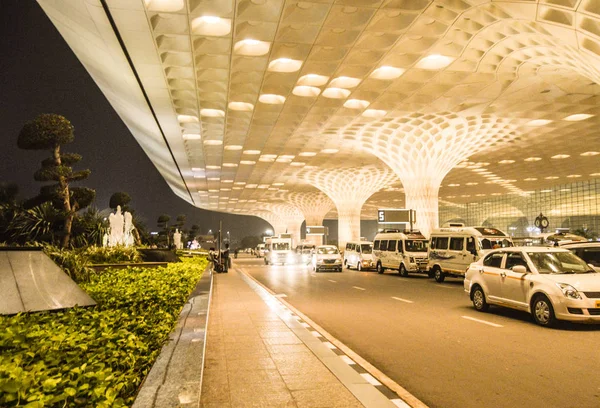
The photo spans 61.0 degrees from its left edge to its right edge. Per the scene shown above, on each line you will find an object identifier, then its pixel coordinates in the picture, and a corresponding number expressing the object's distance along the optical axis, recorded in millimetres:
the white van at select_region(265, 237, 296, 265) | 45781
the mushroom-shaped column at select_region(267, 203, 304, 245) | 87750
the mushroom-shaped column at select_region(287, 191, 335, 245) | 68331
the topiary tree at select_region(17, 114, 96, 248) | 22203
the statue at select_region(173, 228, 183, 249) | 64562
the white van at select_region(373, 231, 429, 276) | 26781
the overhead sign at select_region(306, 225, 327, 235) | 61406
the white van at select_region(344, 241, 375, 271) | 33125
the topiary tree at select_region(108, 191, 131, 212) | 40062
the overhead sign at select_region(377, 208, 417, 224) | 30780
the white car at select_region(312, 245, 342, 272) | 32469
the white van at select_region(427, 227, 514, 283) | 21219
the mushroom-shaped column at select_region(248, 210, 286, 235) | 97412
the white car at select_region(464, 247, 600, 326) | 9844
